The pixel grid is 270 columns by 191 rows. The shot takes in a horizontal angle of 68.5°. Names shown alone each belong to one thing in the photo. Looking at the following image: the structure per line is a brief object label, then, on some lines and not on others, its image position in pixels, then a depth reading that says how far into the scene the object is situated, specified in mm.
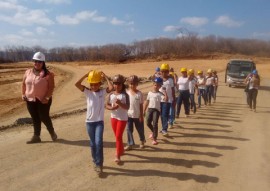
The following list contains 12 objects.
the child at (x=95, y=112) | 3360
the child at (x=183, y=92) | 6431
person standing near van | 8145
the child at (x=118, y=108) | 3609
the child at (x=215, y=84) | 9147
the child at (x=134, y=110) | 4066
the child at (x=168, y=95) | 5014
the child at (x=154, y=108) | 4533
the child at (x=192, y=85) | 7370
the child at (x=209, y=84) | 8709
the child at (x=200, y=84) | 8379
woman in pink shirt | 4346
